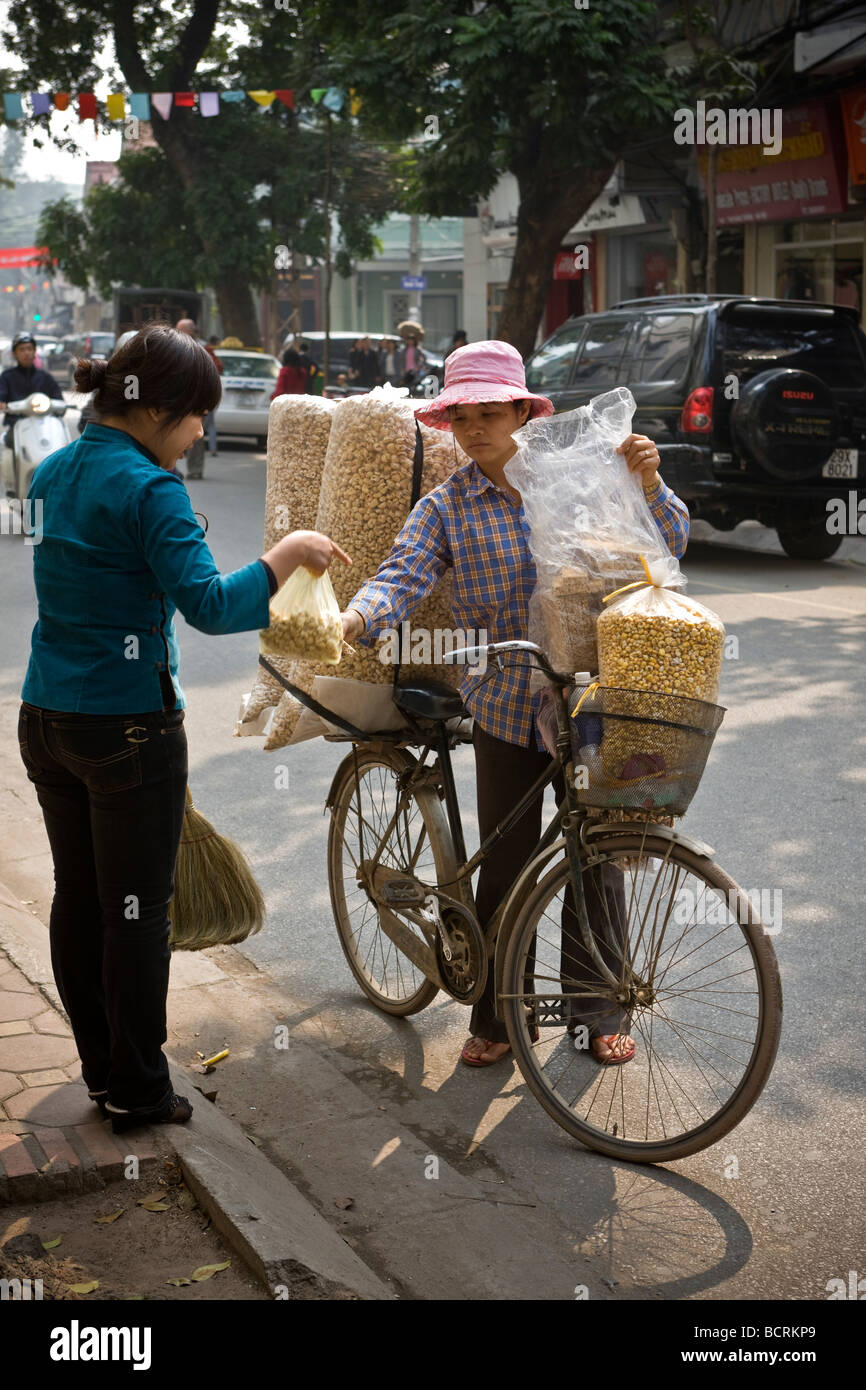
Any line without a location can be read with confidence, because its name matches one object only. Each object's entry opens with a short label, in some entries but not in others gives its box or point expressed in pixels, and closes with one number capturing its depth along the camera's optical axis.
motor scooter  14.98
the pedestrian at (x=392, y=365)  26.17
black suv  11.28
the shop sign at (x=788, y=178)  17.72
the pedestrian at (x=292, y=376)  20.67
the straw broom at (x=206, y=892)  3.80
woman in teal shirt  2.88
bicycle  3.18
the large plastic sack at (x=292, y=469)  4.14
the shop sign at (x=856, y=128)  16.72
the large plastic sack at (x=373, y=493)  3.79
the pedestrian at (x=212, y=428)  22.08
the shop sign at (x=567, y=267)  25.95
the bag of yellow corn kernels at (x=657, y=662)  2.99
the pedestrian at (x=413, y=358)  23.47
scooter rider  14.09
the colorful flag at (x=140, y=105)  26.25
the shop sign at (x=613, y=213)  23.59
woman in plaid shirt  3.53
